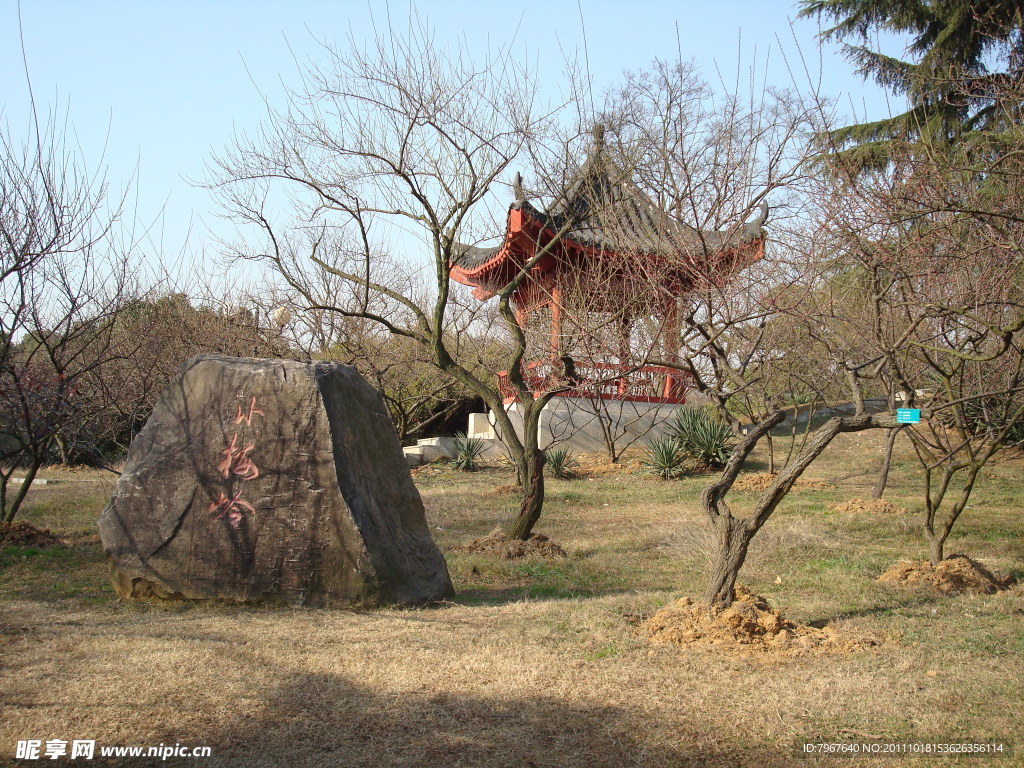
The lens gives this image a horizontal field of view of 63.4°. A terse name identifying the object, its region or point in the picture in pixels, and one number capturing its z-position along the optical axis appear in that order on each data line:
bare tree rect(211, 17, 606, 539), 8.55
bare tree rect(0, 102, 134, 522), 6.75
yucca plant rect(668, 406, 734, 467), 14.46
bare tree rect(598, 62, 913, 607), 4.97
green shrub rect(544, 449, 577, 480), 14.42
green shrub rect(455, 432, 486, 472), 15.77
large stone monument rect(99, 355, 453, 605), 5.38
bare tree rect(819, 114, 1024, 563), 6.14
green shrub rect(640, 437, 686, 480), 14.07
